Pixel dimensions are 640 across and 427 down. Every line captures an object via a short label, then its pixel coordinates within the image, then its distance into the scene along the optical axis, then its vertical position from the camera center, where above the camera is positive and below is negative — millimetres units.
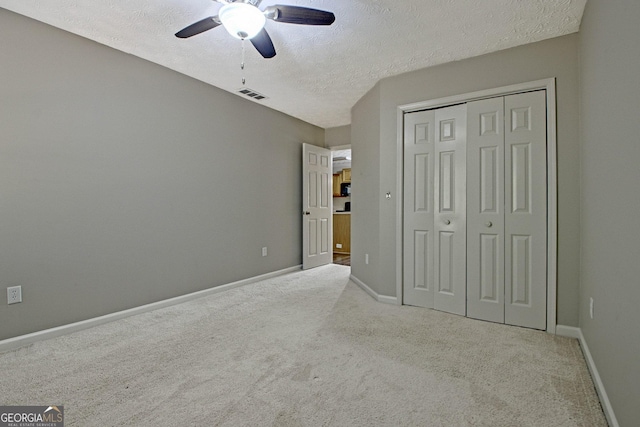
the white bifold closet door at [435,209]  2951 +35
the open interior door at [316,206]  5039 +102
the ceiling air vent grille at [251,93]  3789 +1532
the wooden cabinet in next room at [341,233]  7129 -495
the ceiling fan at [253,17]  1761 +1196
